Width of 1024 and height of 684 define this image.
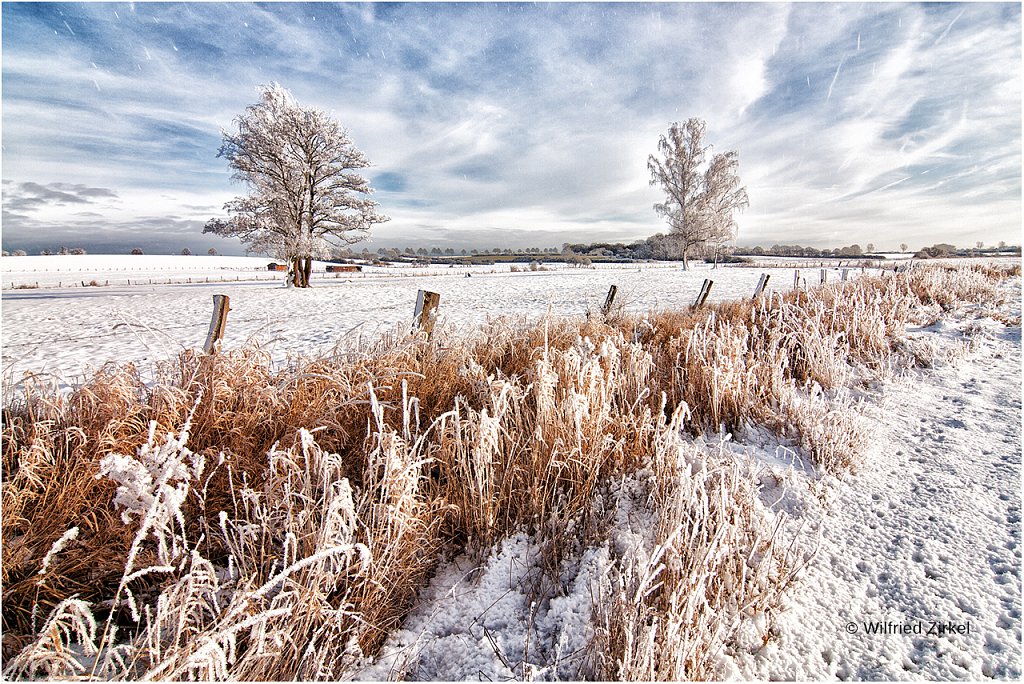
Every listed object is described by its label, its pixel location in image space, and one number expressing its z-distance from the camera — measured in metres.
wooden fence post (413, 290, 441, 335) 5.02
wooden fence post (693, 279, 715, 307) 9.04
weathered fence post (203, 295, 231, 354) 4.27
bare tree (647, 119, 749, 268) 35.84
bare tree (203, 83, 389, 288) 19.17
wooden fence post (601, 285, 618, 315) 7.52
